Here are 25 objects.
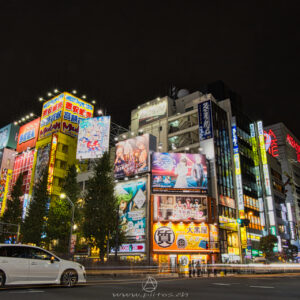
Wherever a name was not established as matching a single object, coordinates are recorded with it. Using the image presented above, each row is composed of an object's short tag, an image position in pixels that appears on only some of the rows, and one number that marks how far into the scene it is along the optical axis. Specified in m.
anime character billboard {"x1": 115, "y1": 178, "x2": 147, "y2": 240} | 41.41
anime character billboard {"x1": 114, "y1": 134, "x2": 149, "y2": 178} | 44.54
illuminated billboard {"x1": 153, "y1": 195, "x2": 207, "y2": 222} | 41.48
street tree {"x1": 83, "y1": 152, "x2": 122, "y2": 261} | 27.98
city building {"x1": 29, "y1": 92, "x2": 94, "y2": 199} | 53.69
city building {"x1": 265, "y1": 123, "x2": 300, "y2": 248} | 84.94
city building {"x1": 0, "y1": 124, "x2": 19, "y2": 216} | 60.58
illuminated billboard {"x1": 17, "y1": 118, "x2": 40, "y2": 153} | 61.44
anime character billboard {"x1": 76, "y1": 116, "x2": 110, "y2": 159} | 45.88
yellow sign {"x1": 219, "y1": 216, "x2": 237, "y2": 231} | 45.53
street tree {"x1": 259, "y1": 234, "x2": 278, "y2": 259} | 50.25
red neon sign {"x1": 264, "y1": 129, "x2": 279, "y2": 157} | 85.38
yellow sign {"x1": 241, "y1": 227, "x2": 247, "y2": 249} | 47.99
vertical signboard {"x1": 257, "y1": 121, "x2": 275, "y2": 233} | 59.66
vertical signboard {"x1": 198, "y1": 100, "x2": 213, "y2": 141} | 50.69
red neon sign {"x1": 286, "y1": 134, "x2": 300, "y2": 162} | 101.38
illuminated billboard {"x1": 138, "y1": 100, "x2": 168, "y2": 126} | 63.34
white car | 10.09
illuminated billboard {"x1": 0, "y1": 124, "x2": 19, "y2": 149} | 69.62
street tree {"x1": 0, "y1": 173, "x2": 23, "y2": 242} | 40.22
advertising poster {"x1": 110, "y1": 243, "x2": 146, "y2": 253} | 40.12
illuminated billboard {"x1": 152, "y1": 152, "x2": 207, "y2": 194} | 42.81
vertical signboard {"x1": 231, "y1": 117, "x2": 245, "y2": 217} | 50.84
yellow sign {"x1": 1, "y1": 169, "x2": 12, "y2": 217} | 59.47
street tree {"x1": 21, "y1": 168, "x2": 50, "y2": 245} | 33.62
